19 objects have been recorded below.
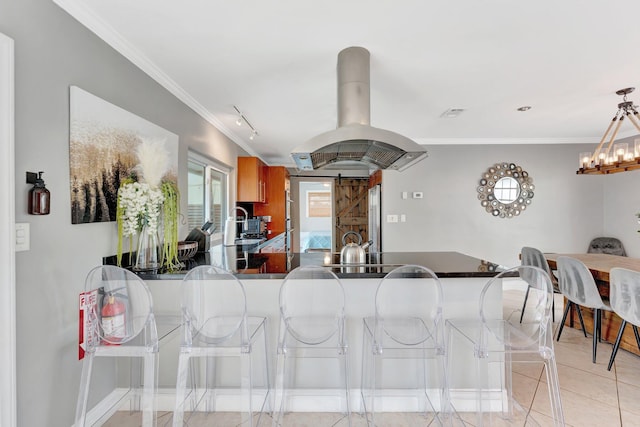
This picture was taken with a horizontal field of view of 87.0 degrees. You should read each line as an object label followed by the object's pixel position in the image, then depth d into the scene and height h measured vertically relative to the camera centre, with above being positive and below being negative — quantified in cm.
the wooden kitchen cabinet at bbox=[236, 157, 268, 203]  538 +64
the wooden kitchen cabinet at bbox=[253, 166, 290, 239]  641 +34
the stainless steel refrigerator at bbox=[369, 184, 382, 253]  557 +0
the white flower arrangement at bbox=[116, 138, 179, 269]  214 +11
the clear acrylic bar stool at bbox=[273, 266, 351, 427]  182 -54
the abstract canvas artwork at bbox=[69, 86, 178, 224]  184 +41
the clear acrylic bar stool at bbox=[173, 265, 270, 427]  176 -65
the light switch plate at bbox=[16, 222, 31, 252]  148 -7
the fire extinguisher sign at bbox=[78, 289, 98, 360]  171 -52
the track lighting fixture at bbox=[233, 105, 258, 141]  366 +119
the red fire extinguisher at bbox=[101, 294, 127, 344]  174 -51
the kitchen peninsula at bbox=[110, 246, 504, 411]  217 -57
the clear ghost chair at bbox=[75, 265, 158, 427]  171 -54
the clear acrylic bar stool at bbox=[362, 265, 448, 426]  184 -72
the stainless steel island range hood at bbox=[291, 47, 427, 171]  222 +58
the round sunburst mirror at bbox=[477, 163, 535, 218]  521 +43
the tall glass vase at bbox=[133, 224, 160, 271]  218 -20
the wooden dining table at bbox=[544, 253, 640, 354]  298 -70
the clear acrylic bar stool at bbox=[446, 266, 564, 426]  180 -73
